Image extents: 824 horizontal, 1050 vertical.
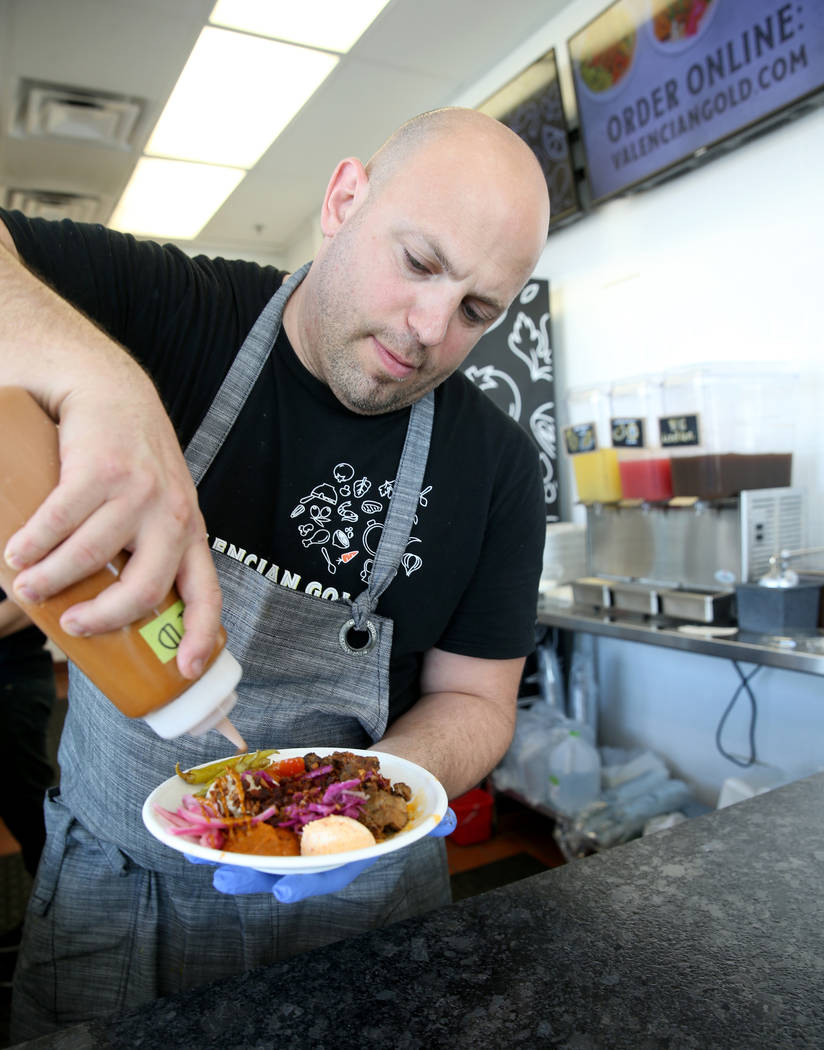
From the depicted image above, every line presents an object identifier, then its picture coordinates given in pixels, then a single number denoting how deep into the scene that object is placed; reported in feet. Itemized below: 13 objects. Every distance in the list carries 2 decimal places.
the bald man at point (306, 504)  3.90
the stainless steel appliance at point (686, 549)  7.47
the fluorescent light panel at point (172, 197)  15.83
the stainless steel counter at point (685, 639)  6.57
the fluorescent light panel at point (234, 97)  11.55
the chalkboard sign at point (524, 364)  11.34
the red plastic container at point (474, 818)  10.68
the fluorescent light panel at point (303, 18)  10.38
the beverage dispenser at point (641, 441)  8.31
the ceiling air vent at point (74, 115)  12.94
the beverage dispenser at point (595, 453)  8.94
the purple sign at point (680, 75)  7.61
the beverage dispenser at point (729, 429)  7.66
